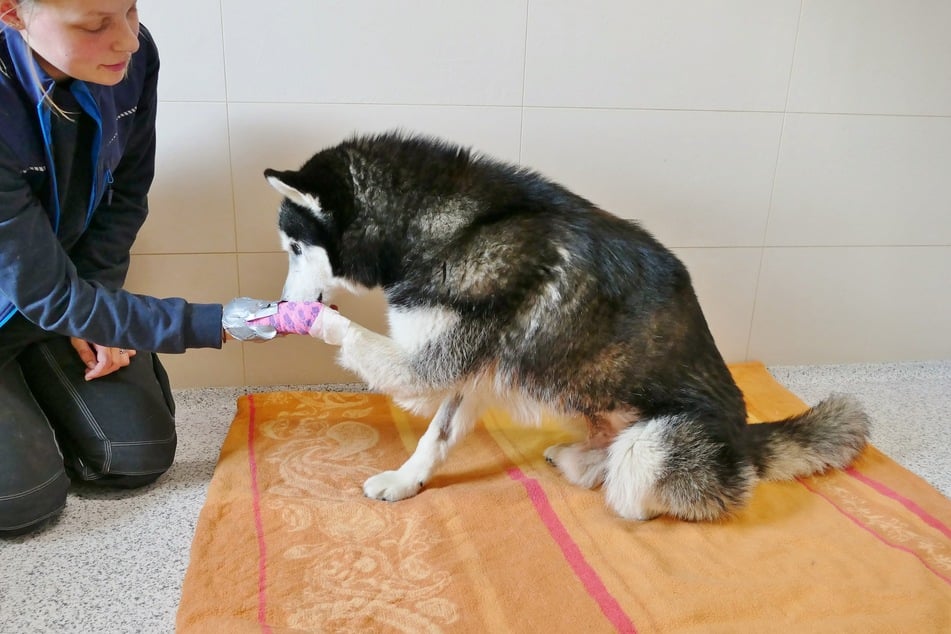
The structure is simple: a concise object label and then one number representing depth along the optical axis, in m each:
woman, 1.66
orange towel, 1.70
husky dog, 1.94
